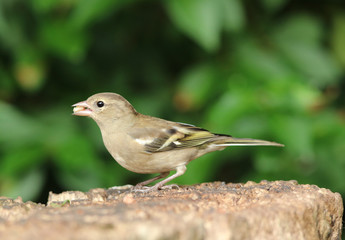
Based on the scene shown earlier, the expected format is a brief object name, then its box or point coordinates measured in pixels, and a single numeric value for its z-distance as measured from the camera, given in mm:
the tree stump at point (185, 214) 4488
